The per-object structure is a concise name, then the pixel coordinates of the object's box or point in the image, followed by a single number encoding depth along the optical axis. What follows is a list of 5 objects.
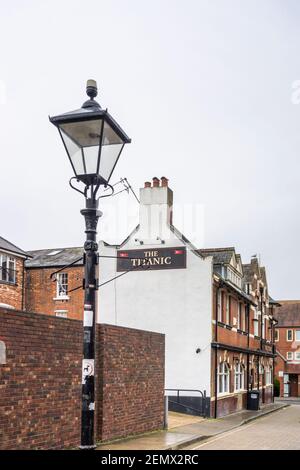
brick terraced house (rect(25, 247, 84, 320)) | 34.78
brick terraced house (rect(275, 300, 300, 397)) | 70.44
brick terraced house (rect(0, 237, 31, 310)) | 34.09
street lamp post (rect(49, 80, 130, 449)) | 6.86
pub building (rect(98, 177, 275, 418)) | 27.50
